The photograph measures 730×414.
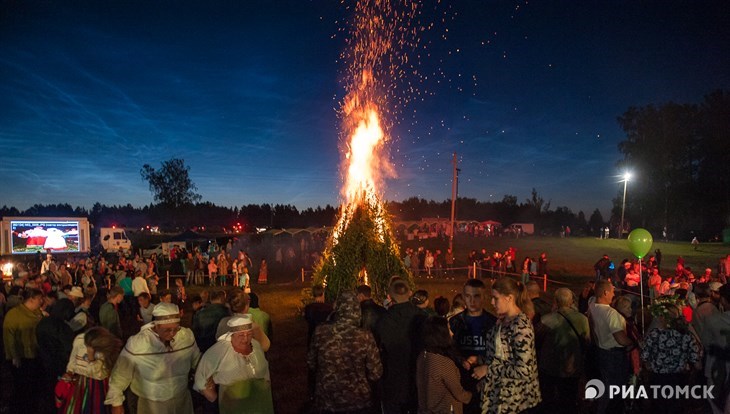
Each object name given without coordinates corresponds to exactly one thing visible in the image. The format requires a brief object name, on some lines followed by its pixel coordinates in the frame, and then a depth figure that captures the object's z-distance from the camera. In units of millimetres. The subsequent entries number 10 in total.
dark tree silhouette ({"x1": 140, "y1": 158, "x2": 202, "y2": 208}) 67938
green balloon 11023
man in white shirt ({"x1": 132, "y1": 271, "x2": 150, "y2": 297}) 12945
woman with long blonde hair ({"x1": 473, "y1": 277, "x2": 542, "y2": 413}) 3664
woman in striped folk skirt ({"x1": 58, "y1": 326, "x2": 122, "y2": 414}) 4508
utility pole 31531
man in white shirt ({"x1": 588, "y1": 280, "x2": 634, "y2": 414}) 5586
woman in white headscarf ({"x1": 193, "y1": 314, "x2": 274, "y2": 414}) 3922
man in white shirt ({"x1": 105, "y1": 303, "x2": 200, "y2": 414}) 4051
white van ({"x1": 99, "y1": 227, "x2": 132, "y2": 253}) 40562
